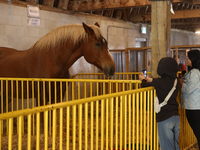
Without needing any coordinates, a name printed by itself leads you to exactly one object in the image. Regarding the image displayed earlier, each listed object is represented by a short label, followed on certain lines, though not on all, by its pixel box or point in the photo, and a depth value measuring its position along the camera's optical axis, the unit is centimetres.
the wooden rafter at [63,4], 645
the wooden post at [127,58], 672
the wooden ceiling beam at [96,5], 661
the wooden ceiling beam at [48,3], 607
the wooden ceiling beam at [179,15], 841
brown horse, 354
